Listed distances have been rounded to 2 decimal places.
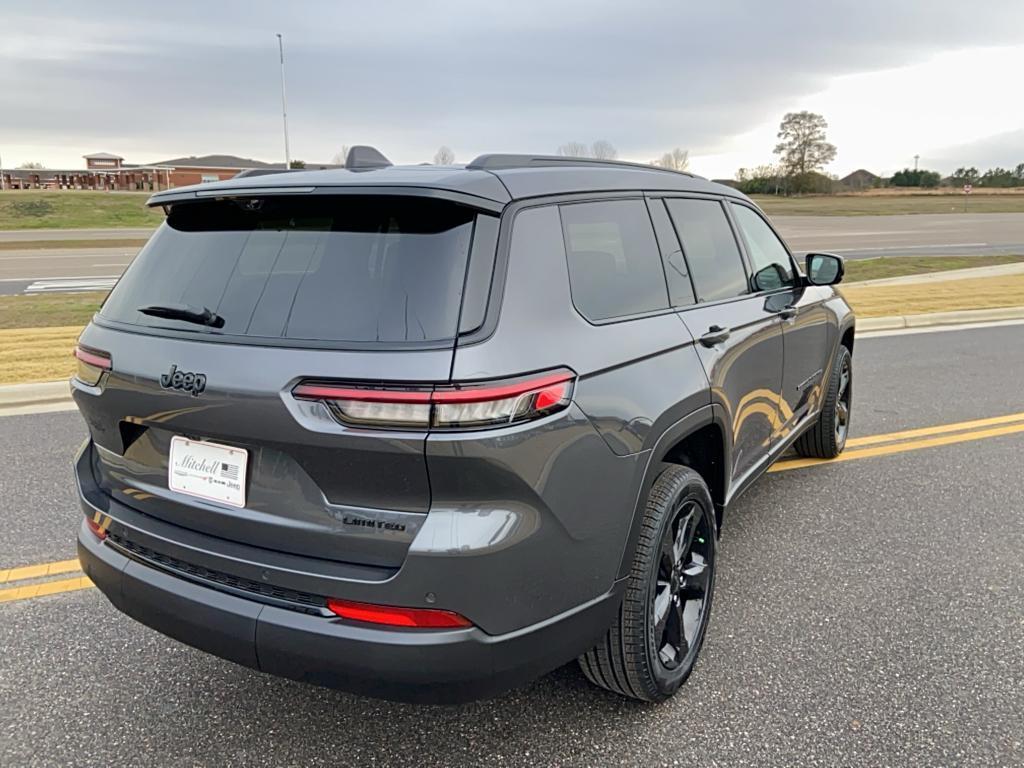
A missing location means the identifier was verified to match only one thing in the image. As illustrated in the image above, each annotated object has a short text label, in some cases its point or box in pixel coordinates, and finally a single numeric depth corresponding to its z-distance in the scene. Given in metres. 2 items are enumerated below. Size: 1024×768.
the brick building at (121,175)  80.38
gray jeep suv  1.93
